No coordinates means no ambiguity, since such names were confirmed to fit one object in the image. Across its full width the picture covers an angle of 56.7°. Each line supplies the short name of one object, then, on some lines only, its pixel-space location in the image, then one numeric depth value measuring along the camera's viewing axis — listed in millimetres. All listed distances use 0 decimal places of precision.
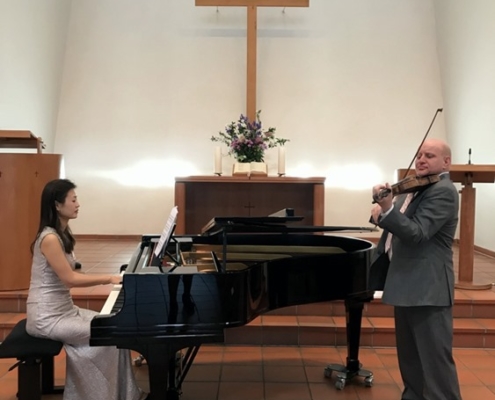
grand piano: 1952
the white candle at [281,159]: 5413
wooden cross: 6418
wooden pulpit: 3779
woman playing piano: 2336
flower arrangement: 5422
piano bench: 2285
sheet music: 2184
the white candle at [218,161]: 5363
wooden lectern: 4094
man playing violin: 2180
